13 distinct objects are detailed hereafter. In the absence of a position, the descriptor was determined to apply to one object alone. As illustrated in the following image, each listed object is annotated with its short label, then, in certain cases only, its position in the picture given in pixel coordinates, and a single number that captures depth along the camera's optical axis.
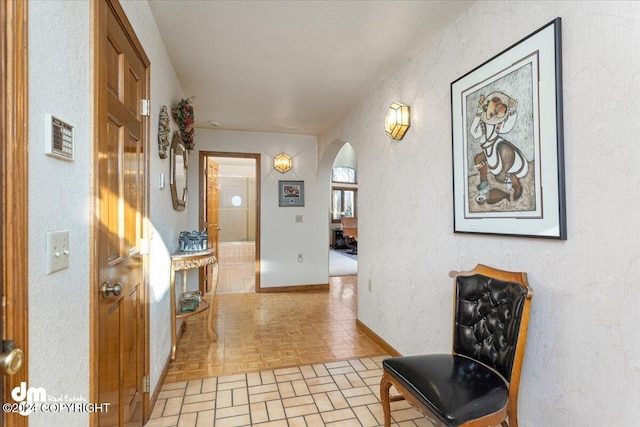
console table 2.57
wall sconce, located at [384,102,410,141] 2.51
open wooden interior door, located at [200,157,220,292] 4.65
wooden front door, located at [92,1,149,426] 1.18
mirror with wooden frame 2.65
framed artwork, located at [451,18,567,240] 1.40
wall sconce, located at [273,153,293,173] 4.88
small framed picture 4.97
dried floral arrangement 2.80
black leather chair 1.30
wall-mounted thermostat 0.84
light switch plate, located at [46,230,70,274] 0.85
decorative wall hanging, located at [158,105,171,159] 2.16
